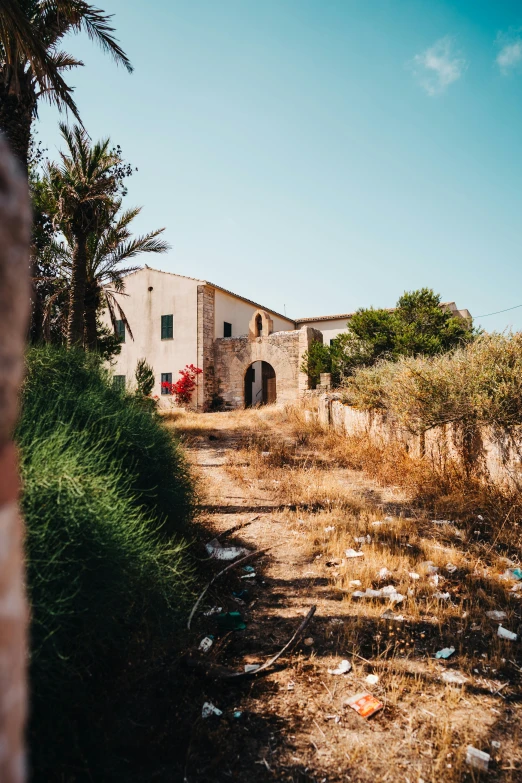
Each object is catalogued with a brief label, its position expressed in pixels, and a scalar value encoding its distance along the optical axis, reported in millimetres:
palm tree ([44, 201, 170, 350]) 13102
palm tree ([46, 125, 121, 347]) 10672
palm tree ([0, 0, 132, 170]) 5266
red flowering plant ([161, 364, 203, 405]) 20656
